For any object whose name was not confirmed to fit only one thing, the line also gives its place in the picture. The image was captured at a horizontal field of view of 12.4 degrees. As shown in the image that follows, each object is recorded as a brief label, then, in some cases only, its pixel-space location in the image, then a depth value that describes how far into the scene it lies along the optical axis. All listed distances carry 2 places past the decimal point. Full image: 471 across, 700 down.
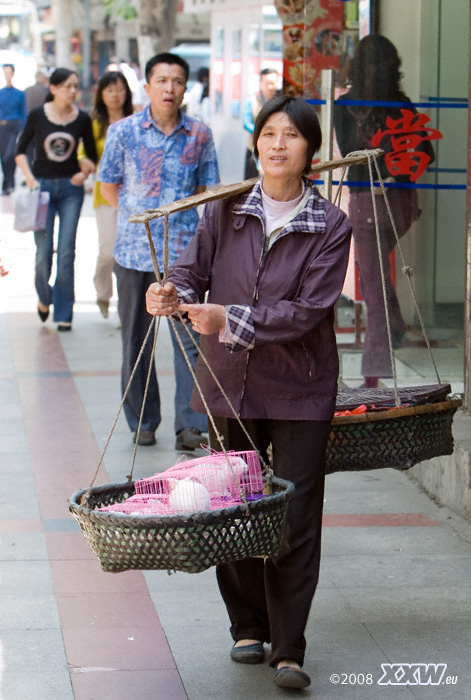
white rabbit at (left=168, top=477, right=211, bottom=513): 6.07
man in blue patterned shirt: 10.73
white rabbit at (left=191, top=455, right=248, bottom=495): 6.30
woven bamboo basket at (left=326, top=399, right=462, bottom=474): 7.08
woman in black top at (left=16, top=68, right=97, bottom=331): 16.61
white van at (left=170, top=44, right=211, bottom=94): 59.47
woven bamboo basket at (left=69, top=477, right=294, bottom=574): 5.64
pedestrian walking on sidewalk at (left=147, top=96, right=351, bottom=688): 6.29
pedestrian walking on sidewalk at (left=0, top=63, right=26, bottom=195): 39.93
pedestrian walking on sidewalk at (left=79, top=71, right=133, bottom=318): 16.22
